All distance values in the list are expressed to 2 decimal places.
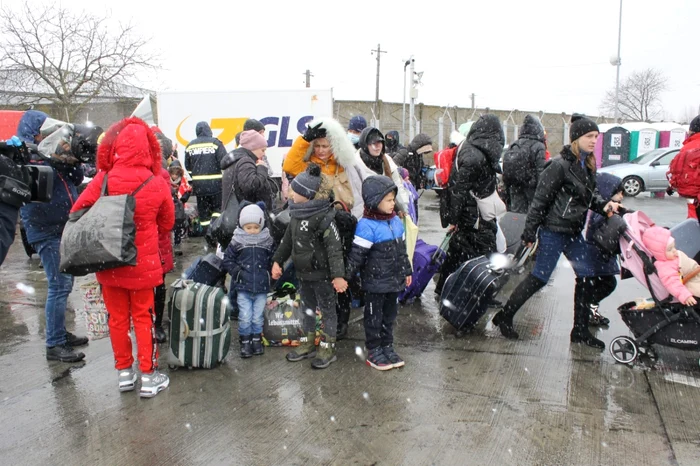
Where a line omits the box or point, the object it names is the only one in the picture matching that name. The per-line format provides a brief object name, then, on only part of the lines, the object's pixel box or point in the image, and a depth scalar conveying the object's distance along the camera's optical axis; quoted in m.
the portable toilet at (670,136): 22.72
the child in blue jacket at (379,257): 3.84
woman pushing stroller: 4.16
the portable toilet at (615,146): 20.98
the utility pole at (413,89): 17.11
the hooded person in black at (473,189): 4.91
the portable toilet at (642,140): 21.88
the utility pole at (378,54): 45.90
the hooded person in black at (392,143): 7.74
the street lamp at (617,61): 27.02
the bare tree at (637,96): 53.47
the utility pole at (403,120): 28.79
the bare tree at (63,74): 19.08
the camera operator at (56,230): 3.98
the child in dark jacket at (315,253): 3.88
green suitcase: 3.89
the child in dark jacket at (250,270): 4.20
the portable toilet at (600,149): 21.09
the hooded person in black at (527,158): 6.58
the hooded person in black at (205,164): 7.48
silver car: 15.70
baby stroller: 3.78
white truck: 12.86
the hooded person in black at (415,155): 7.46
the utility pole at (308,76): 48.06
